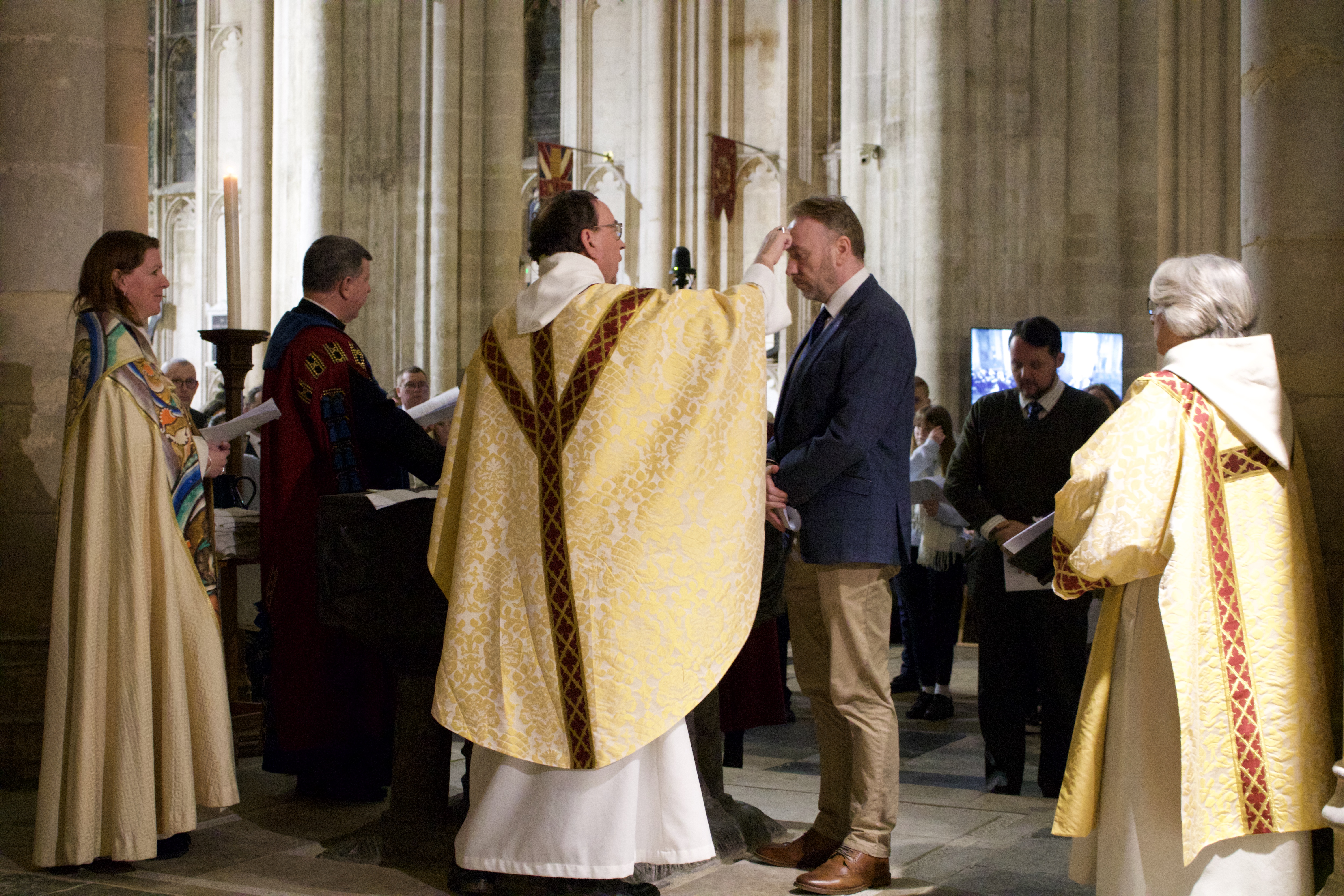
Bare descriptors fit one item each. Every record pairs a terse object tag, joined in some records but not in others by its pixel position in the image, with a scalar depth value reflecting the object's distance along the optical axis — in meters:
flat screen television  10.37
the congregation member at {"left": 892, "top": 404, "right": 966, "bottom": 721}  6.75
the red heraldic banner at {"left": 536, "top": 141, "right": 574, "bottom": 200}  17.66
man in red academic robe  4.42
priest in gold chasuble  3.37
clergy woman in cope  3.75
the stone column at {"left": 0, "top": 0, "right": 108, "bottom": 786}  5.09
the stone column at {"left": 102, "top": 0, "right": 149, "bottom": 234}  6.17
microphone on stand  6.96
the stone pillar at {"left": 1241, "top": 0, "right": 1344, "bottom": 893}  3.51
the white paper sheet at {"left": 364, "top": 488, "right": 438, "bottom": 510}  3.75
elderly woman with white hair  2.99
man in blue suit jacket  3.63
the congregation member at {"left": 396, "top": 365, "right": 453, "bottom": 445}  8.35
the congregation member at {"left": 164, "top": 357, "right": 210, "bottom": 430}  7.23
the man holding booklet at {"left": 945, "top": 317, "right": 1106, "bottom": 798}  4.79
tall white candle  4.72
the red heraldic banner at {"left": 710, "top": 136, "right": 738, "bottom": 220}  19.02
